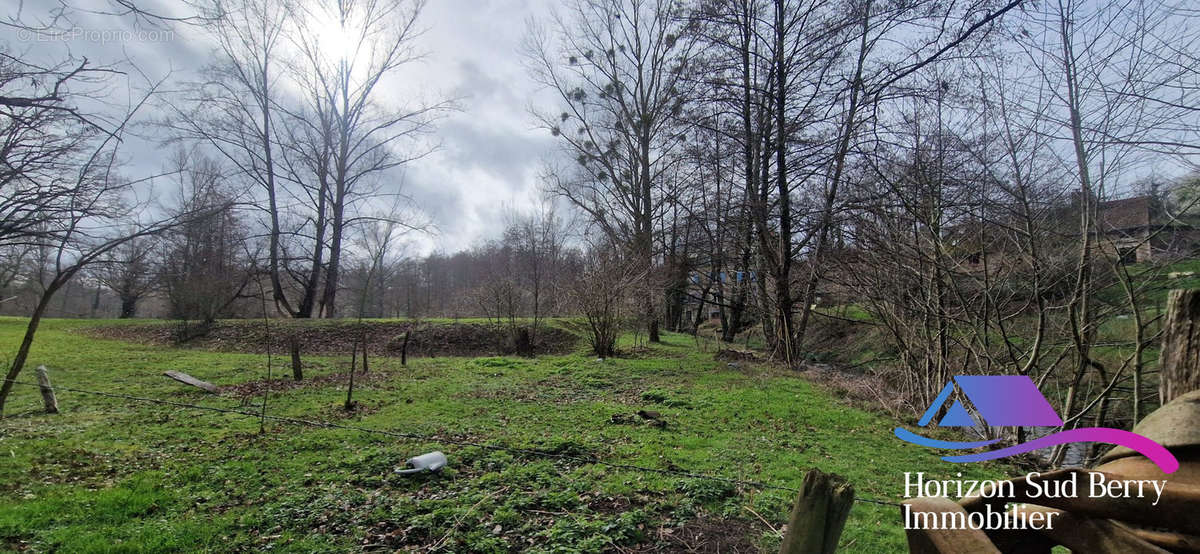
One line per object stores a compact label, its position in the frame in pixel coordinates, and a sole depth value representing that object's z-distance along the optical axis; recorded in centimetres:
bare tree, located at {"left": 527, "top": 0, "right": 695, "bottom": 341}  1895
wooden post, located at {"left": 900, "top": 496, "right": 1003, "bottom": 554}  121
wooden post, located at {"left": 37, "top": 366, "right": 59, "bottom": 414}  596
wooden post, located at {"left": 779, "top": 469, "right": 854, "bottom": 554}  159
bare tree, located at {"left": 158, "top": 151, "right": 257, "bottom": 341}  1608
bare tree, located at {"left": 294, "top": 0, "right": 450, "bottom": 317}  2153
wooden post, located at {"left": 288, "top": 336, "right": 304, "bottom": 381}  905
